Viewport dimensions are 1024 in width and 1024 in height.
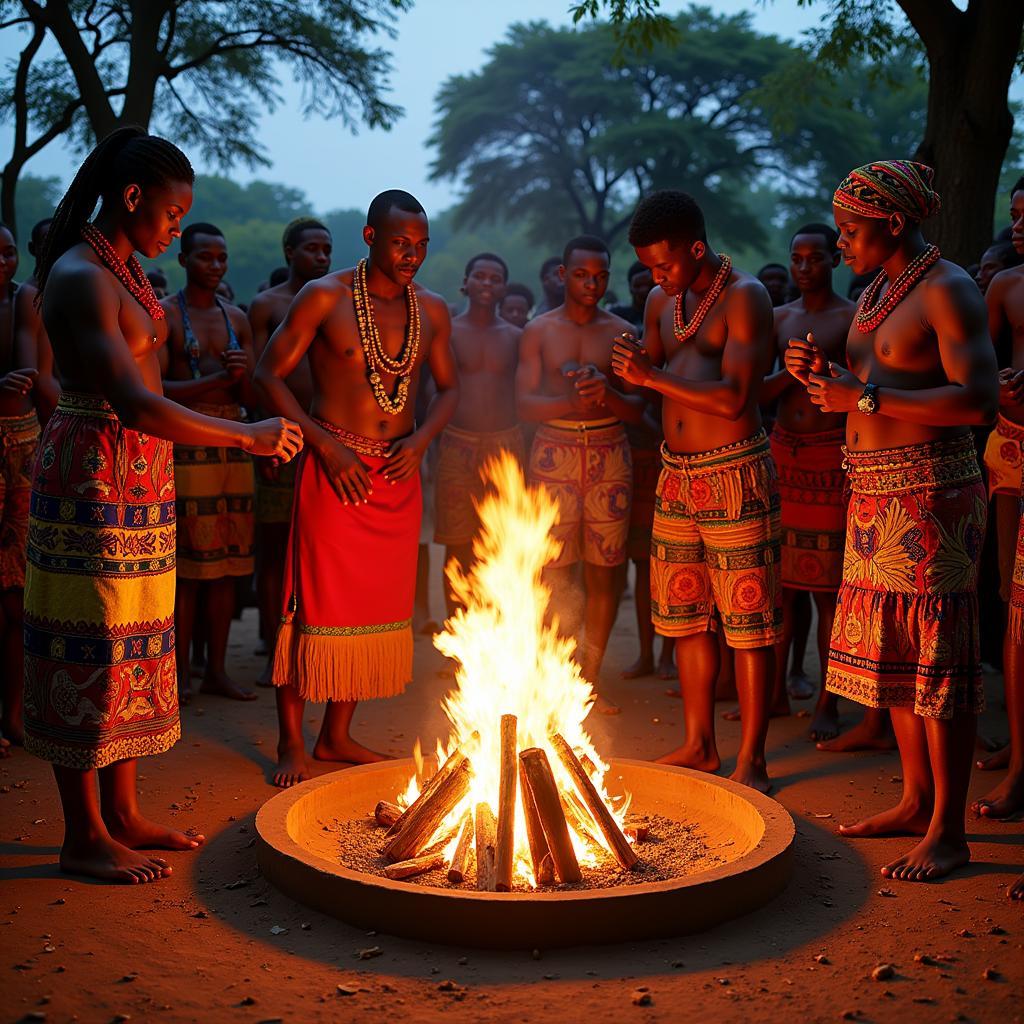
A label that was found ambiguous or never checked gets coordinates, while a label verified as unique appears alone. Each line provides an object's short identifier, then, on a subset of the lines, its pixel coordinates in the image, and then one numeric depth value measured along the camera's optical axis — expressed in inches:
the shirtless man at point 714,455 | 196.7
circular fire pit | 138.9
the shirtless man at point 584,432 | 256.8
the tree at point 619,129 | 1079.6
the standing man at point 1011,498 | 187.5
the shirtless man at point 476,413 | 290.2
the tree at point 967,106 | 327.6
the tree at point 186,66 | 518.0
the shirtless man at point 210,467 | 254.1
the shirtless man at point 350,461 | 205.2
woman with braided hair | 153.1
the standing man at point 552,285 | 360.5
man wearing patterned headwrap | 161.2
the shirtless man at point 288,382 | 265.9
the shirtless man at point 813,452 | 242.2
